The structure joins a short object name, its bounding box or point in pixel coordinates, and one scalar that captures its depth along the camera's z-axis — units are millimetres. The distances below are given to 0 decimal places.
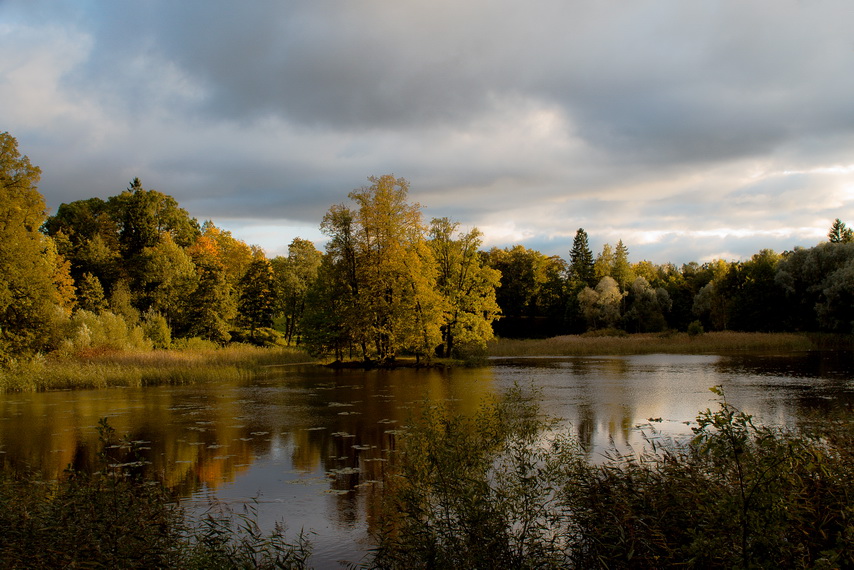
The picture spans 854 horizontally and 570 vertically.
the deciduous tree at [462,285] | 44156
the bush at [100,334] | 32969
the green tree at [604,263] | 82688
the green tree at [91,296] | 48156
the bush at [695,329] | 52875
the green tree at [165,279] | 52469
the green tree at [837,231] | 80875
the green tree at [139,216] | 56344
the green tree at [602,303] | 72000
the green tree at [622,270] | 79719
